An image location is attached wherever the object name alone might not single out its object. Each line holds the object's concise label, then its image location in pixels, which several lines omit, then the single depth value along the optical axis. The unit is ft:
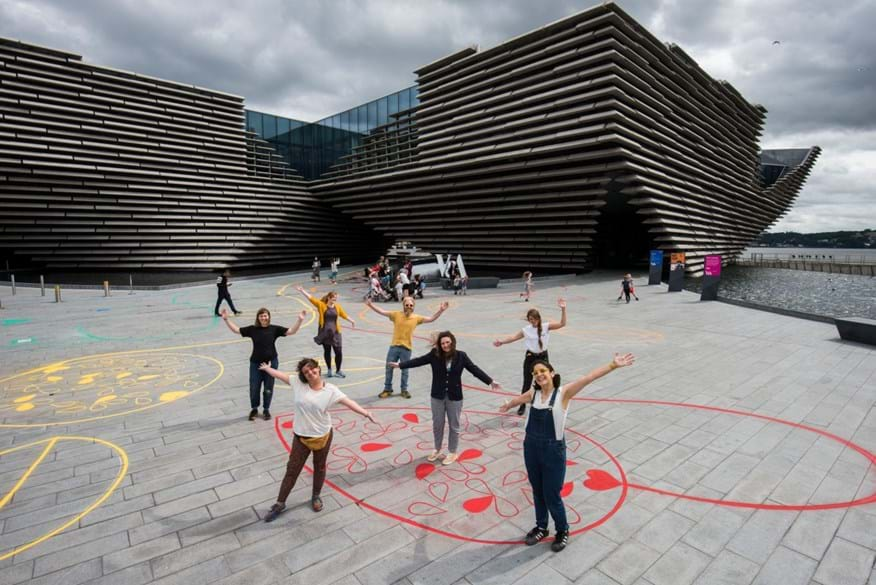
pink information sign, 72.35
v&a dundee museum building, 95.35
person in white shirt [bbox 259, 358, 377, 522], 16.67
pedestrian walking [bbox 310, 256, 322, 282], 111.42
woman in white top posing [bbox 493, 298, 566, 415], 24.45
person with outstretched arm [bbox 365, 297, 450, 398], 28.86
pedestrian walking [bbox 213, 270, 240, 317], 59.84
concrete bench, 42.11
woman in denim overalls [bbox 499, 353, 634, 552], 14.58
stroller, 80.43
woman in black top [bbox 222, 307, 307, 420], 25.30
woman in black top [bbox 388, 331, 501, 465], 20.35
